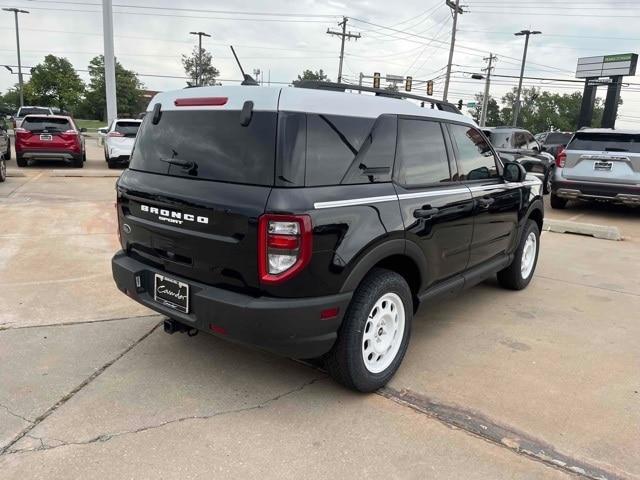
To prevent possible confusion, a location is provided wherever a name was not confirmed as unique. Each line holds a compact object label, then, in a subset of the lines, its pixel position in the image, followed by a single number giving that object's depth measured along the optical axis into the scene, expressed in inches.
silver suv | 381.4
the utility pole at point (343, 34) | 2265.0
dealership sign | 1503.4
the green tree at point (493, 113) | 4171.5
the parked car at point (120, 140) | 623.8
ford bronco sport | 108.7
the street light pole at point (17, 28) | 1943.9
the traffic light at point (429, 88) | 1380.2
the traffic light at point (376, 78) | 1221.8
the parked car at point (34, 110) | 1219.9
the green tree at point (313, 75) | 3240.7
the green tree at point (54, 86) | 2439.7
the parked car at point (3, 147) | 459.2
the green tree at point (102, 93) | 3021.7
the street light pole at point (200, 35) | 2587.6
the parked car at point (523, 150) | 493.0
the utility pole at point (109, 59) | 844.6
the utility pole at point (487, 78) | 1999.3
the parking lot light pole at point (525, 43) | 1969.4
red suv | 580.4
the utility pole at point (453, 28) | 1475.1
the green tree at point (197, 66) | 3479.3
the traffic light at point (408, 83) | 1346.7
